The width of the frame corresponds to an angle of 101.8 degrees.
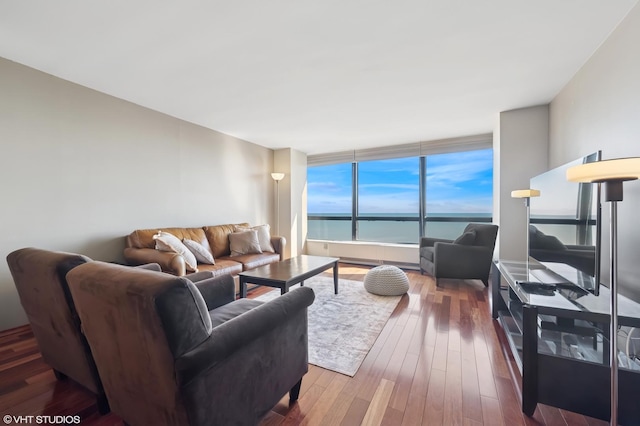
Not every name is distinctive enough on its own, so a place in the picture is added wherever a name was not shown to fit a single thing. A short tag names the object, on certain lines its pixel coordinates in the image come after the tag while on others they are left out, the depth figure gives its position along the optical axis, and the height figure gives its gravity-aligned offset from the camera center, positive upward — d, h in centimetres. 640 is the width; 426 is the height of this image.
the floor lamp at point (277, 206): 536 +8
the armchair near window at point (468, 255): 354 -62
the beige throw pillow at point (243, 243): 377 -49
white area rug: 195 -109
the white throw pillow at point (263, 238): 404 -45
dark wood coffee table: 246 -65
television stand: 128 -81
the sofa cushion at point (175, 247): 276 -41
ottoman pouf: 322 -91
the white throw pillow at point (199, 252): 310 -51
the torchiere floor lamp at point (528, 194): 248 +17
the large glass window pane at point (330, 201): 571 +20
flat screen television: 155 -12
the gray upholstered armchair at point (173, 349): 91 -56
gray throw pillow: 360 -40
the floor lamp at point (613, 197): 105 +6
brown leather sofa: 257 -49
